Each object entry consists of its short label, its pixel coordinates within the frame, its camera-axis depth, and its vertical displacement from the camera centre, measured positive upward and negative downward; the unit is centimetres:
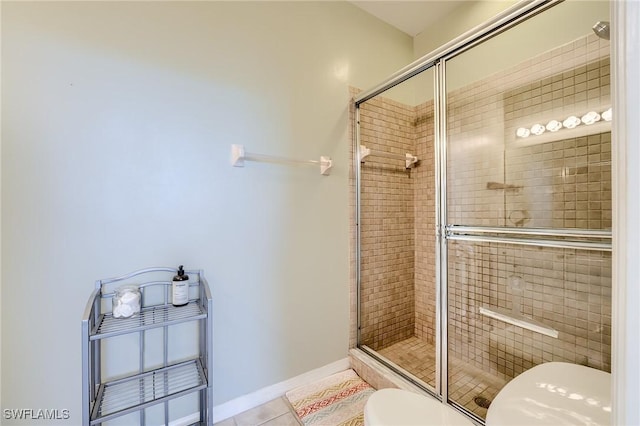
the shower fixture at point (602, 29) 113 +77
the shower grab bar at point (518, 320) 141 -61
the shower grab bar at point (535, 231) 106 -10
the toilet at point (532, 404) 87 -66
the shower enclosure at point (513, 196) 125 +8
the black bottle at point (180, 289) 121 -35
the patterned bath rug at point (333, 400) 138 -106
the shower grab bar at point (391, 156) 188 +41
